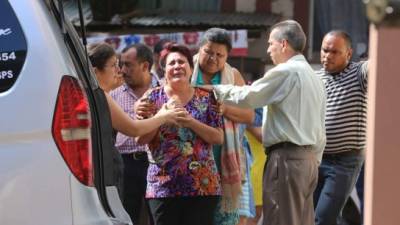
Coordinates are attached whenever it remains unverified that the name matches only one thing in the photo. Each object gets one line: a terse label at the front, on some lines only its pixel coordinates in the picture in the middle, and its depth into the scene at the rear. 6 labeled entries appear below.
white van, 5.76
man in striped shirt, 10.68
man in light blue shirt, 9.11
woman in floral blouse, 8.75
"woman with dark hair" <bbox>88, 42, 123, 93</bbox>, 8.94
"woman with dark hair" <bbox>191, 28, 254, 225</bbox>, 9.34
